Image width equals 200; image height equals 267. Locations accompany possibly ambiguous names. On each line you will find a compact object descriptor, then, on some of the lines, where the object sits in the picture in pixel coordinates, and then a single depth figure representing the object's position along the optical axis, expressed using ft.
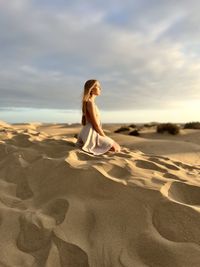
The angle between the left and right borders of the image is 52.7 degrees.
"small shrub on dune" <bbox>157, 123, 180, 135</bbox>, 28.34
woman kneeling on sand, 10.90
